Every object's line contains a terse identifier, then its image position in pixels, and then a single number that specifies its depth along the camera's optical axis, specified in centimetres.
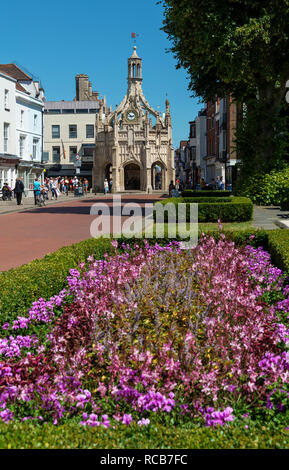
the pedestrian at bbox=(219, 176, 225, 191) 4378
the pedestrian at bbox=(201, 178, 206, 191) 4287
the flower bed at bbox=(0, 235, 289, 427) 401
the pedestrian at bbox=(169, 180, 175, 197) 4247
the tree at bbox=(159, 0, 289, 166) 2117
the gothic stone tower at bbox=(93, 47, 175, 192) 7888
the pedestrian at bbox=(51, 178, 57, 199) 4459
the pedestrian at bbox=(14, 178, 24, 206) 3475
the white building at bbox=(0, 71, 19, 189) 4409
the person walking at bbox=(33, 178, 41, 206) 3296
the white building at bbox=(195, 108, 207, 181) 7794
